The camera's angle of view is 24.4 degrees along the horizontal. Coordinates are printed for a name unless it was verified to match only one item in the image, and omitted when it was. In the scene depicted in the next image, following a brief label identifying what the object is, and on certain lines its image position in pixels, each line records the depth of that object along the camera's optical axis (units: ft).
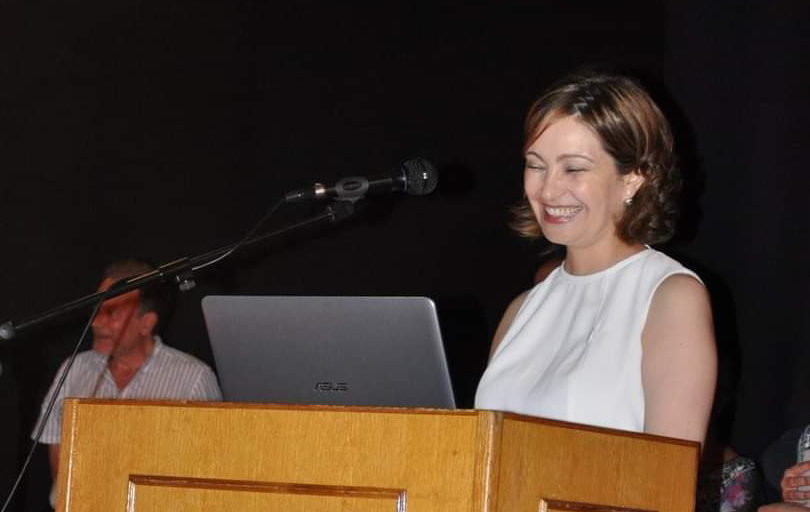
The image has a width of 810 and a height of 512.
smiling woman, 9.57
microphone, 10.50
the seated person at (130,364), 21.93
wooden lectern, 6.34
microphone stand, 10.38
